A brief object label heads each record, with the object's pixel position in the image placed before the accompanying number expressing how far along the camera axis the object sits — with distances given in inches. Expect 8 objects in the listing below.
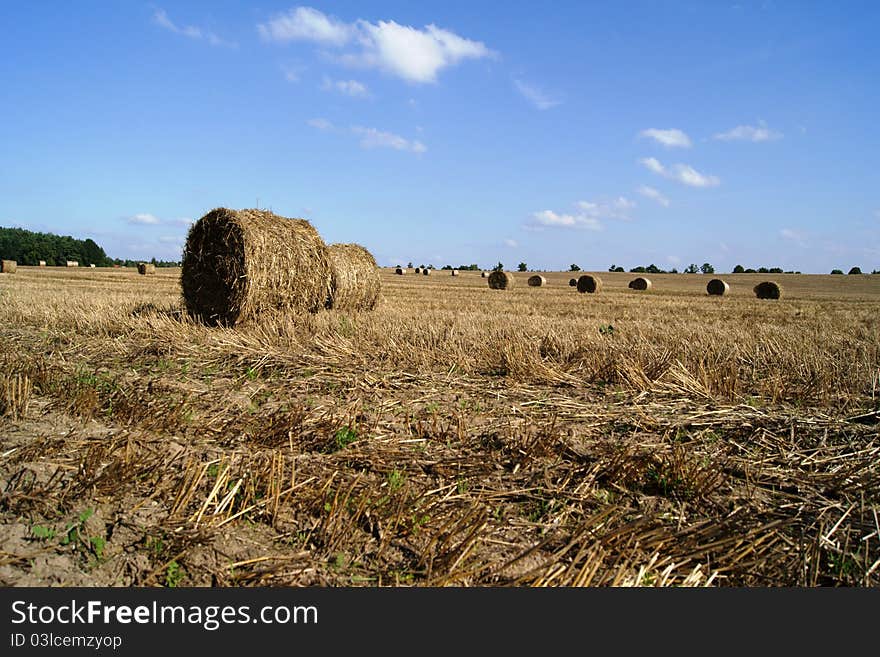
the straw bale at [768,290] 1163.3
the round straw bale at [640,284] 1476.4
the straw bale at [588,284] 1206.9
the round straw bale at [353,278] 487.2
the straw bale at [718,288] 1291.8
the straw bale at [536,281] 1504.7
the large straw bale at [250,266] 403.2
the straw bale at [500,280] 1295.5
